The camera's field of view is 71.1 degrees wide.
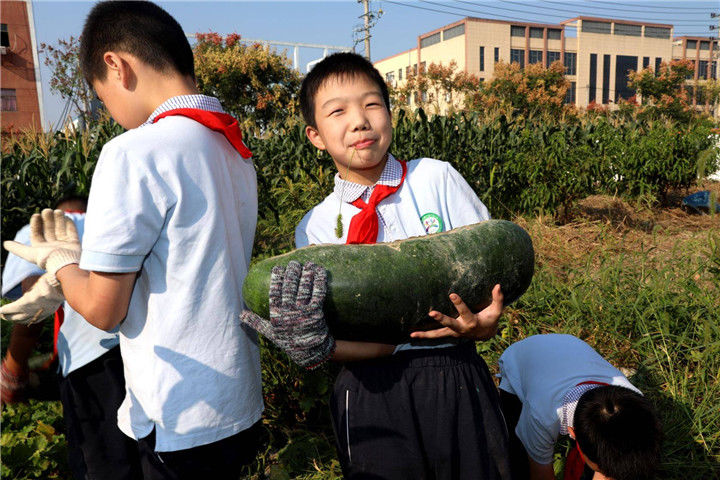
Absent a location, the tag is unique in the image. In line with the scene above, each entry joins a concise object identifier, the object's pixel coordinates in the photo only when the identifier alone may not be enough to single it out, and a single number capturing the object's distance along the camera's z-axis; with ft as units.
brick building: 93.20
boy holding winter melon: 5.04
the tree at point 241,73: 65.82
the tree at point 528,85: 115.65
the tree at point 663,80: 127.22
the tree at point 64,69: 64.84
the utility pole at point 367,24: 101.60
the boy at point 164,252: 4.27
